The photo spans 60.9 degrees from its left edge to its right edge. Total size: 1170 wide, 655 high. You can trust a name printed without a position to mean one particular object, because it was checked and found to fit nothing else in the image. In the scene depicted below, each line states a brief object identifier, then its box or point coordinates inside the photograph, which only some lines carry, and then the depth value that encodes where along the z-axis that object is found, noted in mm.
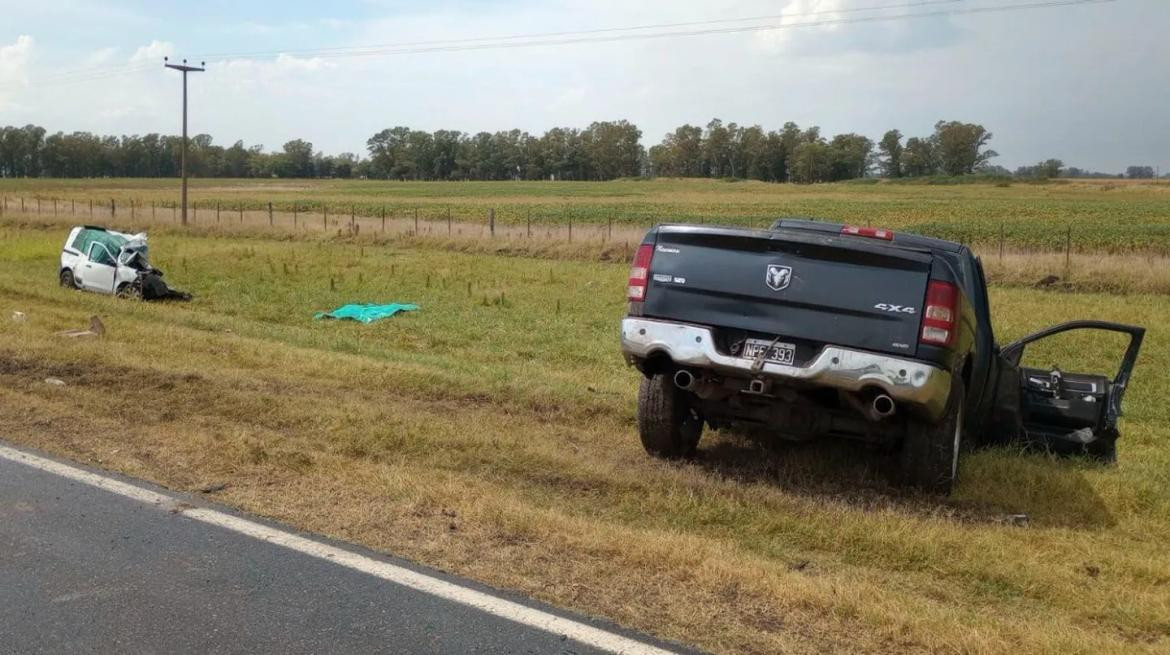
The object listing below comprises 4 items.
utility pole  39344
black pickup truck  5664
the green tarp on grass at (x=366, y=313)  16945
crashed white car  18859
